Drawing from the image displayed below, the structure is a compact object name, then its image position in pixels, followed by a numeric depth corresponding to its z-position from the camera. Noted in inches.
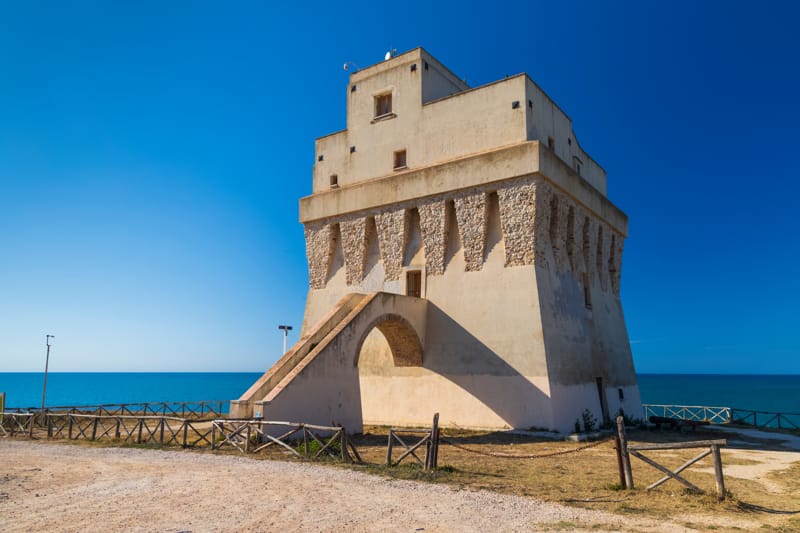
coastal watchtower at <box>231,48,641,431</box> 820.6
